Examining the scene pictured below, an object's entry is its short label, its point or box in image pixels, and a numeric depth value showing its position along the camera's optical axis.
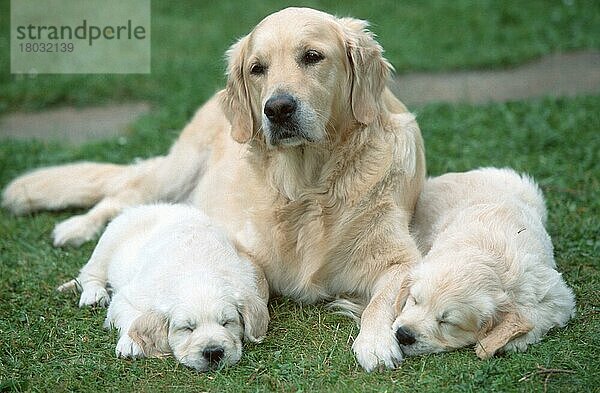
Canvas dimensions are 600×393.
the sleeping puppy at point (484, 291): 8.11
